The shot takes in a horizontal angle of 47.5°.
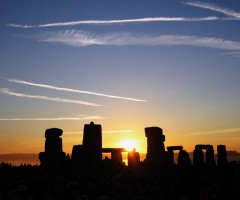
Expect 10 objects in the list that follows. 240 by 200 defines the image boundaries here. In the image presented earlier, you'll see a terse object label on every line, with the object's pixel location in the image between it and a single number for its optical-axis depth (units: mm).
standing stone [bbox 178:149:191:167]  24360
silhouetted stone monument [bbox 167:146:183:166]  23942
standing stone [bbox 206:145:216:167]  25202
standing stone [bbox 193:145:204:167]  24880
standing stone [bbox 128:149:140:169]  22383
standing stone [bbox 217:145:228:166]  25758
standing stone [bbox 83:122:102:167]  20613
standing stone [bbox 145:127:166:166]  22684
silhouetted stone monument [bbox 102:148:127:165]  25251
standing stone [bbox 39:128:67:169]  20864
